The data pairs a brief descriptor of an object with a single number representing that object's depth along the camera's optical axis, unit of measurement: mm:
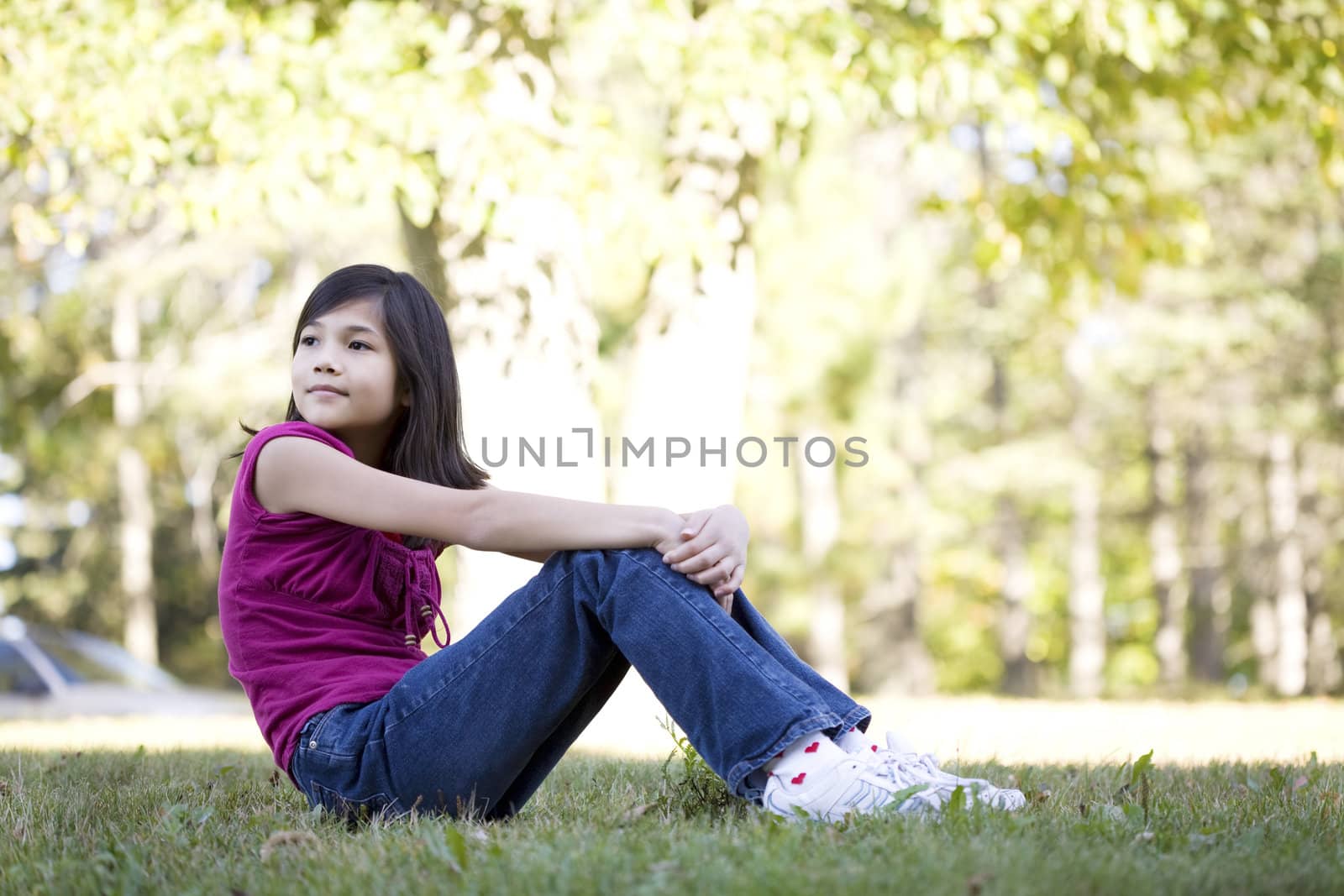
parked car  9664
